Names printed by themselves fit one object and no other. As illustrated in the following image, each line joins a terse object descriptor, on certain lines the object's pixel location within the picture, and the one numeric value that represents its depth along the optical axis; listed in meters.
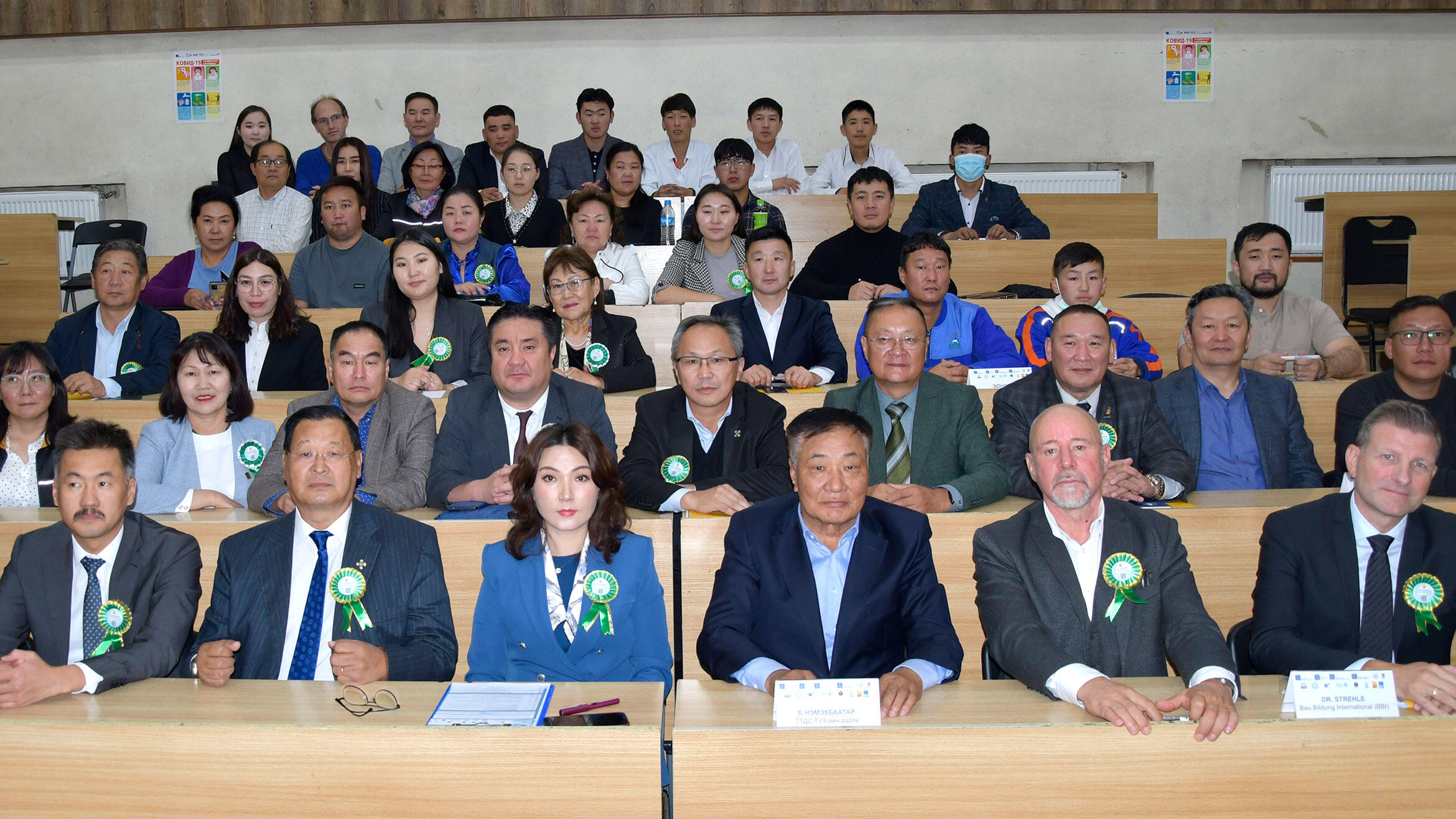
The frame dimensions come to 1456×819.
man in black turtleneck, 5.02
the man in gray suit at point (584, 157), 6.29
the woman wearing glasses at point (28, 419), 3.12
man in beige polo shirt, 4.20
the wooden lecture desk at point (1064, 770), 1.61
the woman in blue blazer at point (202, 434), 3.07
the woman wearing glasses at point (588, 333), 3.85
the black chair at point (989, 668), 2.24
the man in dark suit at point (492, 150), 6.29
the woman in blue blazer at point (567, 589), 2.23
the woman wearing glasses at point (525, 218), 5.46
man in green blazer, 2.97
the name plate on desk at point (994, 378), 3.56
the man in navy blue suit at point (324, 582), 2.17
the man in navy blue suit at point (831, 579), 2.18
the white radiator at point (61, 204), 7.58
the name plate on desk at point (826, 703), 1.64
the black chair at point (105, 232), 6.51
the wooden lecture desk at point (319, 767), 1.60
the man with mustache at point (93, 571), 2.14
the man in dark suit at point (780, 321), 4.12
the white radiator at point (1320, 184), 7.50
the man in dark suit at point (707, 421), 3.03
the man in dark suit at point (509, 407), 3.03
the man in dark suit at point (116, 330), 4.06
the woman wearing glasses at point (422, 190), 5.52
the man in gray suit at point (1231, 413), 3.27
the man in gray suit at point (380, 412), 2.97
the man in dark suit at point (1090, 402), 3.01
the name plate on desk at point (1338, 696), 1.66
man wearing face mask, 5.75
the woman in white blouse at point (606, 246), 4.87
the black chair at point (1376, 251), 6.17
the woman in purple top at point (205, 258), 4.76
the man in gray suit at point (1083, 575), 2.06
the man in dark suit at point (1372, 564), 2.14
